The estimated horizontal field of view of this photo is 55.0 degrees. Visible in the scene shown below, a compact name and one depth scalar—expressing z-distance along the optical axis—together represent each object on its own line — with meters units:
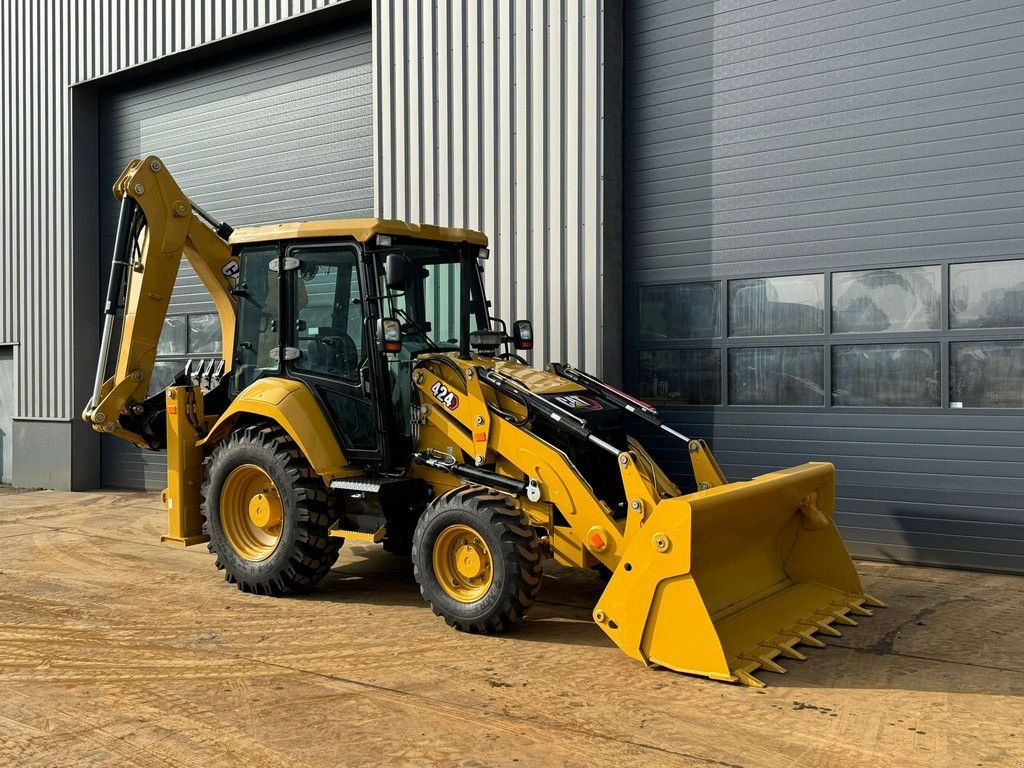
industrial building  8.51
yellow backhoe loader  5.88
